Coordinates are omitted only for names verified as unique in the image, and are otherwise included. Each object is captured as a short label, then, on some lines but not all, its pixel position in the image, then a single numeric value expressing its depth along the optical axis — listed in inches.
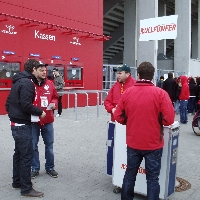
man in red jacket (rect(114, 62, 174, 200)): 124.3
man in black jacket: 151.7
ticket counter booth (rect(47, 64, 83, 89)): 560.2
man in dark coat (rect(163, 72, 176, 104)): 452.1
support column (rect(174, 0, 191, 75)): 957.2
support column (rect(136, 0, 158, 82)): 839.1
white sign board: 351.2
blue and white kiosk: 142.3
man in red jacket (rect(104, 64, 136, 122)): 170.7
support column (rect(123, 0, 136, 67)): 959.6
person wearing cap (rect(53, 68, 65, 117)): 442.6
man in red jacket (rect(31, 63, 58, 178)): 175.9
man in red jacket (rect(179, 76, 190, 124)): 406.9
